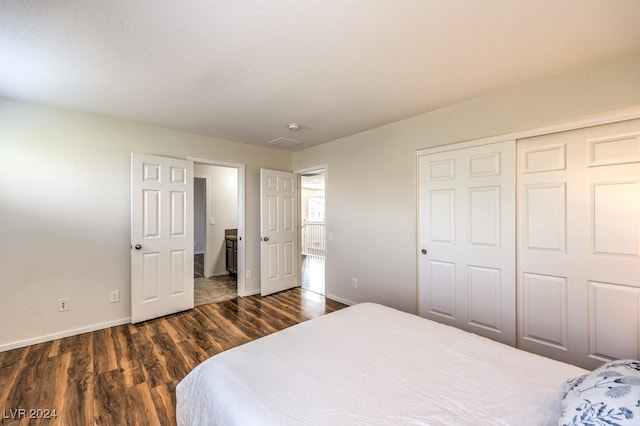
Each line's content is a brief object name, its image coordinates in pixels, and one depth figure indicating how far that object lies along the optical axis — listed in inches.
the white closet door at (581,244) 72.5
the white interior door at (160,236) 120.2
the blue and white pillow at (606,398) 29.2
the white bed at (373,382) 37.8
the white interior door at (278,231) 159.8
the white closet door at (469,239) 92.2
